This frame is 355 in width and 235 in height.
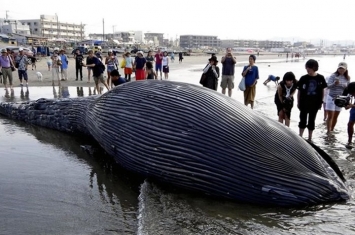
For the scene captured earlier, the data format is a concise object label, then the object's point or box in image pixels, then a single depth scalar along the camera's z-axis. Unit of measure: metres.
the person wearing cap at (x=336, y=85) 8.67
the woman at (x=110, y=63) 17.45
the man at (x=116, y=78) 8.63
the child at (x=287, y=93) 7.95
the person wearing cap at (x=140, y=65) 14.84
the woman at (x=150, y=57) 19.96
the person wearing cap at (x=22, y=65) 16.58
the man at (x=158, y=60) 23.40
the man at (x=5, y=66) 15.73
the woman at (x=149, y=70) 12.64
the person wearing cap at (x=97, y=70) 14.67
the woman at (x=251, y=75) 10.59
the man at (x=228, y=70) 12.37
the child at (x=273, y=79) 20.52
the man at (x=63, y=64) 20.70
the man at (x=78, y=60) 20.29
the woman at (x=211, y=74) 10.72
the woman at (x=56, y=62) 19.62
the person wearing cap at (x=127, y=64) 17.87
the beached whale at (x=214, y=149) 4.70
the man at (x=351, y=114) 7.42
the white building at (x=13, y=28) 123.75
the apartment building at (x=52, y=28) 148.50
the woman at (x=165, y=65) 22.70
